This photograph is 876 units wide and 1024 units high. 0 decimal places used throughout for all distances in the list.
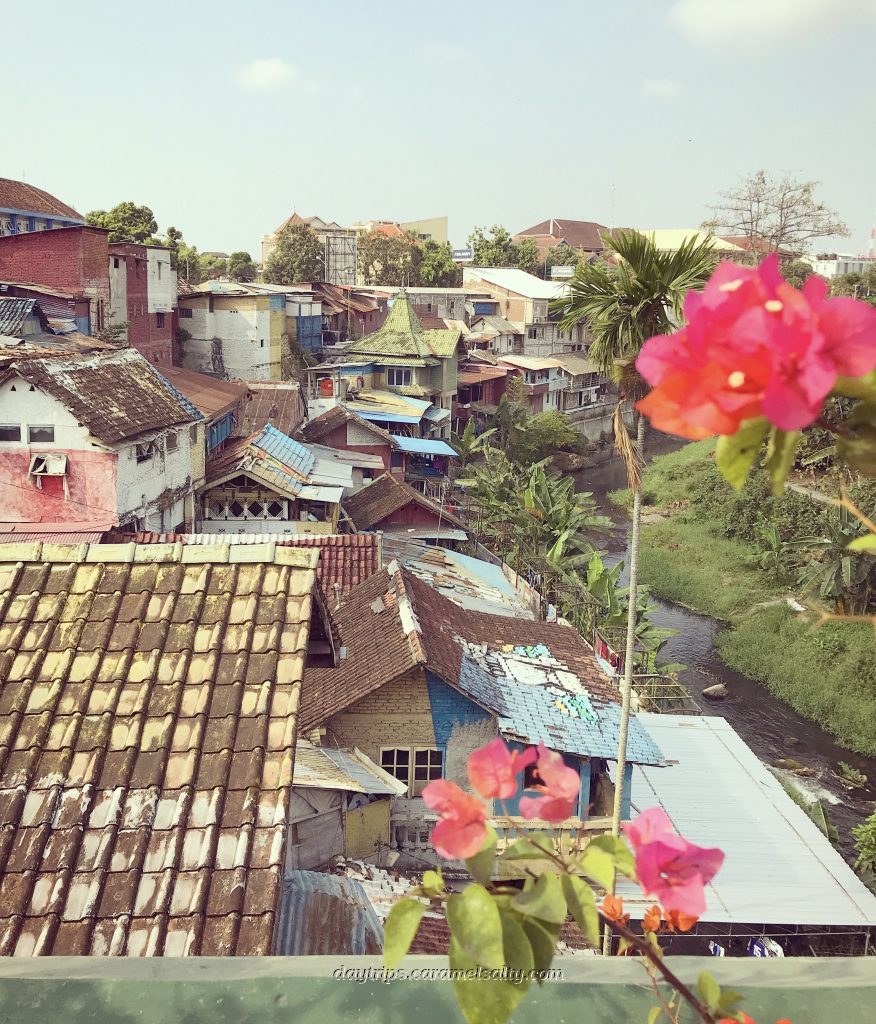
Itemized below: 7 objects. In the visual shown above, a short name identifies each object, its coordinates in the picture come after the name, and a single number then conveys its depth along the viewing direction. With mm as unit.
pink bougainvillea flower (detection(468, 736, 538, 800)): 1410
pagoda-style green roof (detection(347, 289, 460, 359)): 37281
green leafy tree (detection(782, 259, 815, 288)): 41756
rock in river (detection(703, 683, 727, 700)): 21828
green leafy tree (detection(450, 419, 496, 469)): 36375
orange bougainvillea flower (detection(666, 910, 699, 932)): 1488
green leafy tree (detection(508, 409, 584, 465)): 41906
